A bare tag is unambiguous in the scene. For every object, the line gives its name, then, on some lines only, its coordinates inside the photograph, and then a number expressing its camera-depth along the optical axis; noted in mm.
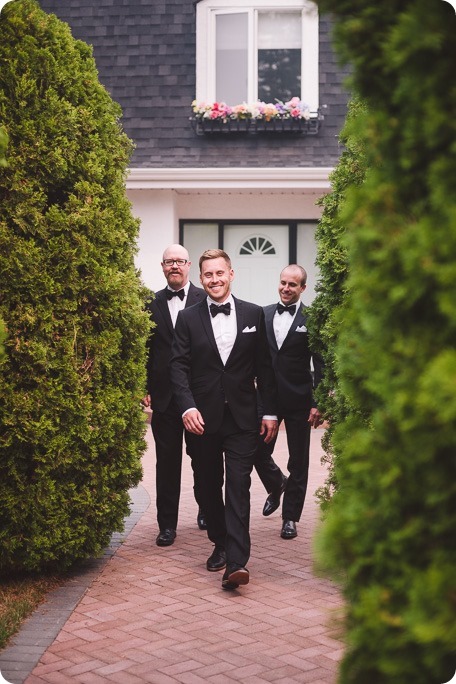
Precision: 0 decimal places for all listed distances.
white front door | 16656
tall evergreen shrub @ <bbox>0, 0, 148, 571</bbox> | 5762
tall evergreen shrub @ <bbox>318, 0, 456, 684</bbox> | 2209
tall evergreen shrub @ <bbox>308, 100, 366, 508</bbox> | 5961
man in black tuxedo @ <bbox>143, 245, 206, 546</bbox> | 7508
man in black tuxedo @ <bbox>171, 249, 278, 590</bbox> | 6375
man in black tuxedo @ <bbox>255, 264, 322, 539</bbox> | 7664
